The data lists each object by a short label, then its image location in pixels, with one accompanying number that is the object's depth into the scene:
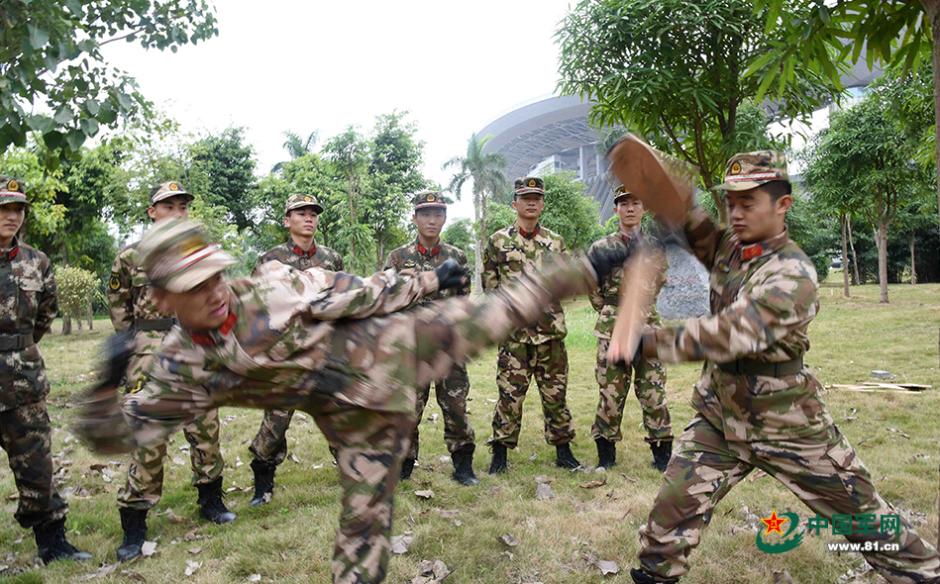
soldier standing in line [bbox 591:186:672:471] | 5.34
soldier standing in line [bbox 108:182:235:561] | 4.48
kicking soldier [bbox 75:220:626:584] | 2.42
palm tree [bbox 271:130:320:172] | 35.88
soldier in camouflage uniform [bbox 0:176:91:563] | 3.98
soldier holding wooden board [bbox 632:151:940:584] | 2.68
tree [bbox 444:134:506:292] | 41.19
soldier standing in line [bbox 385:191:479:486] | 5.29
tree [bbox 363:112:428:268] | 31.48
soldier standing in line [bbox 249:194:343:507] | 4.94
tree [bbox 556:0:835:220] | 8.13
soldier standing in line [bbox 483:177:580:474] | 5.41
